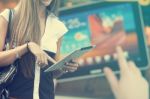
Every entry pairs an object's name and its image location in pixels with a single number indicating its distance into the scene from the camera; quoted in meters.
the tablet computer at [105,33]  3.12
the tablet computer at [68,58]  1.91
